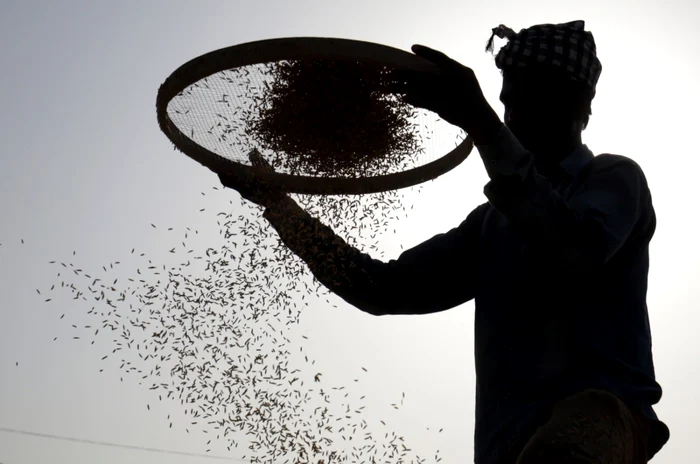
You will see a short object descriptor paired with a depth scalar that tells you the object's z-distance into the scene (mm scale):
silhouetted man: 2350
